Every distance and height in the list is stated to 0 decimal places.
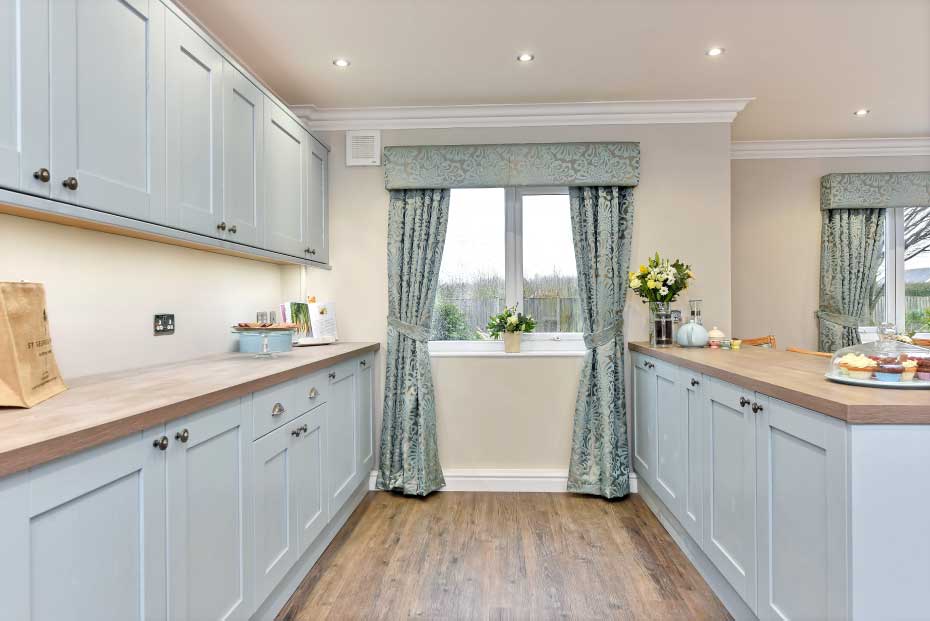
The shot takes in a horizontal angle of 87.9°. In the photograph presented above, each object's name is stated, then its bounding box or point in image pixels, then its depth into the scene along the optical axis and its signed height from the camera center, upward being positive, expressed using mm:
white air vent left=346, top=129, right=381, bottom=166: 3299 +1123
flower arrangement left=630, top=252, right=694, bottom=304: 2959 +181
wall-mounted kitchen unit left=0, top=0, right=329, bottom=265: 1187 +595
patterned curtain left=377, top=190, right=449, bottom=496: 3150 -114
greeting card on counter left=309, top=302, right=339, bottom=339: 3041 -51
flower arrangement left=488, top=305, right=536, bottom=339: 3266 -81
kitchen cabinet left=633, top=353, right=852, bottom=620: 1269 -623
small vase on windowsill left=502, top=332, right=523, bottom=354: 3287 -217
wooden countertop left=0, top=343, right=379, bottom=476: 894 -229
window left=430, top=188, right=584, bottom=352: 3400 +297
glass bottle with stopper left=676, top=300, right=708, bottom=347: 2855 -153
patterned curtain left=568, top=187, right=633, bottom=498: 3096 -166
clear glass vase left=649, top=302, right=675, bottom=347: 2979 -97
